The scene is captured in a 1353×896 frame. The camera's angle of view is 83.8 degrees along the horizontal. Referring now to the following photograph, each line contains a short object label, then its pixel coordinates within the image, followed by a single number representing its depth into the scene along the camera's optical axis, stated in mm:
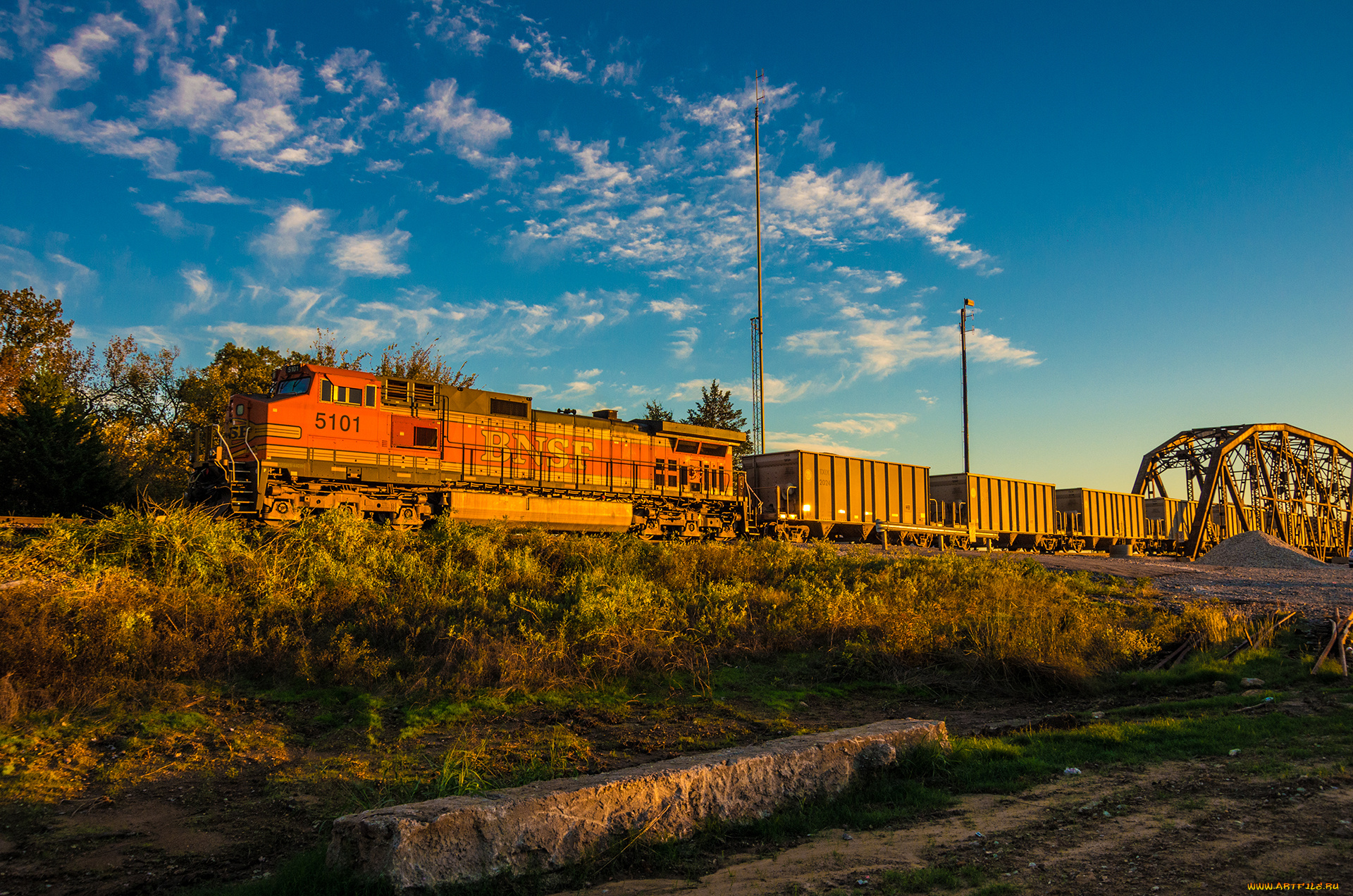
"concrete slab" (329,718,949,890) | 4250
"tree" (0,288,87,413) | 32812
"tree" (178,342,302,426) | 32625
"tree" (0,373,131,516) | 21656
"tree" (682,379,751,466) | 51562
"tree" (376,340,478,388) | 36406
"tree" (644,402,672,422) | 49700
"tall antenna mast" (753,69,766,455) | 32156
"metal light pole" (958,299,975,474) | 40719
